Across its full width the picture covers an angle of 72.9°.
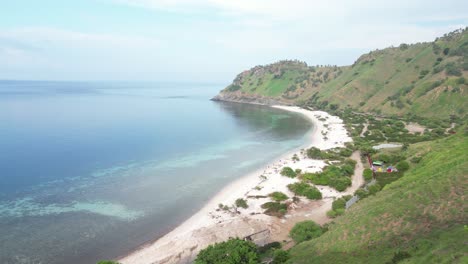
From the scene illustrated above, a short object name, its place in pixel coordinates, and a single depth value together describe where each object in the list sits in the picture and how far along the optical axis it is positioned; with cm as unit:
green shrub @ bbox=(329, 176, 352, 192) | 6175
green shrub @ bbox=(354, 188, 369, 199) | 5358
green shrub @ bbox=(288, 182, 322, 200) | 5831
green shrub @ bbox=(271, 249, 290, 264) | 3444
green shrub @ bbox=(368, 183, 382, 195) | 5402
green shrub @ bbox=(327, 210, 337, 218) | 4952
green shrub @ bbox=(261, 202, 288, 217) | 5284
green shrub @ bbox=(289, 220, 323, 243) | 4159
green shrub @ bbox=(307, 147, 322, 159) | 8569
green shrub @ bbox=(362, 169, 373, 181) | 6609
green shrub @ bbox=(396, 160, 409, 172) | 6571
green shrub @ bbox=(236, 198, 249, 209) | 5603
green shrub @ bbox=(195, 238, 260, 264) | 3190
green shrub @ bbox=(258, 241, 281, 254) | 4000
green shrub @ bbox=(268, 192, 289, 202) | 5762
